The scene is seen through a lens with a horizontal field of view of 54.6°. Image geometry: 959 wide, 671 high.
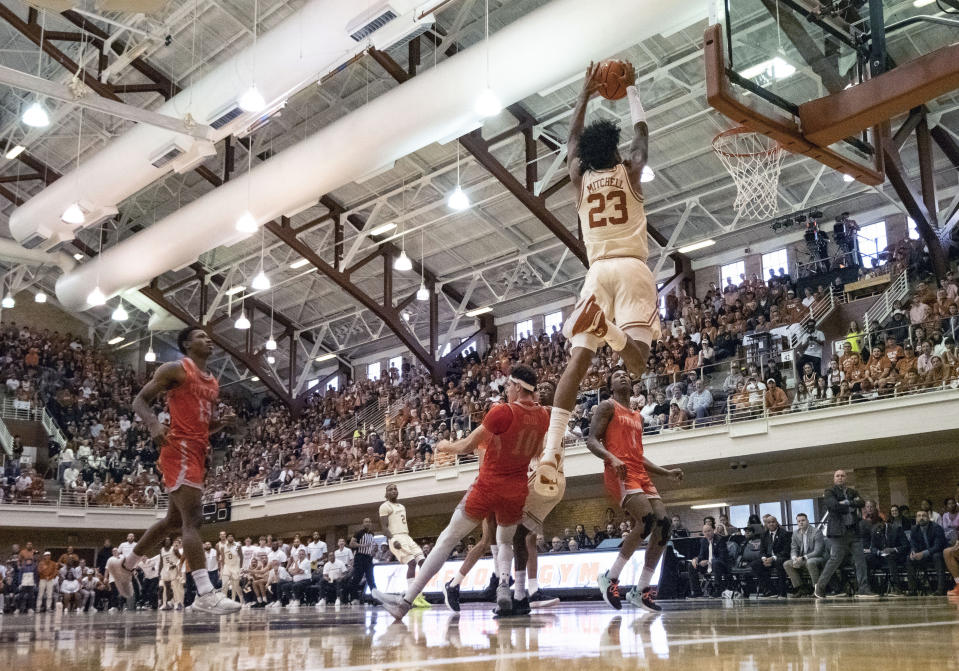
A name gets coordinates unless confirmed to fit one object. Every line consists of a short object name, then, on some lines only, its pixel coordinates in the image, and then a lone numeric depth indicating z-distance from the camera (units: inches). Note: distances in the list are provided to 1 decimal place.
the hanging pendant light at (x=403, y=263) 846.5
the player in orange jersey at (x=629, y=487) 304.3
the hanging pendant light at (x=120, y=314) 872.2
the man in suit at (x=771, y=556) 544.7
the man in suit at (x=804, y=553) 510.6
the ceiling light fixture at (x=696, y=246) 946.1
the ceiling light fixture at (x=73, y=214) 661.3
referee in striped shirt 650.8
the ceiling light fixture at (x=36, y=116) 578.5
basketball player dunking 219.6
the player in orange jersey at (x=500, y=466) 250.5
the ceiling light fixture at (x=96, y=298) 842.2
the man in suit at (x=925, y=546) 500.4
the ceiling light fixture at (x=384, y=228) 961.5
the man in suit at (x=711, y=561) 561.0
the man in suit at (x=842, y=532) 474.6
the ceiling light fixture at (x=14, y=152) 931.0
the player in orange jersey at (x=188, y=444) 257.9
